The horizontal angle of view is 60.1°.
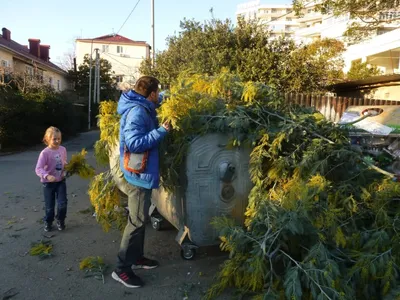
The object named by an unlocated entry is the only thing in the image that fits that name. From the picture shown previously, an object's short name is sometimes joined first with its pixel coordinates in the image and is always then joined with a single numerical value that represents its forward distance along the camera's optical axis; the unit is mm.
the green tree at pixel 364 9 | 10367
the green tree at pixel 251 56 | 11175
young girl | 4727
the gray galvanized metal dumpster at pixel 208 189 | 3504
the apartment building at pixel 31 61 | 17067
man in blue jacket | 3133
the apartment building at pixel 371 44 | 12395
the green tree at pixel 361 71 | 20844
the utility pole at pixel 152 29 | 20170
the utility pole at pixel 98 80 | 30966
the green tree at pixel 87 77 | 38875
